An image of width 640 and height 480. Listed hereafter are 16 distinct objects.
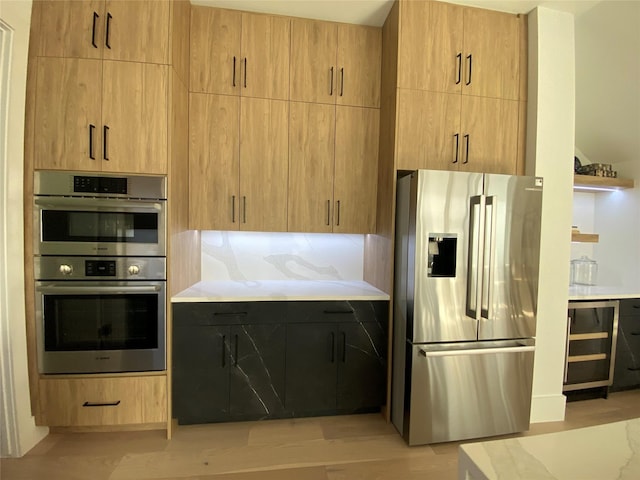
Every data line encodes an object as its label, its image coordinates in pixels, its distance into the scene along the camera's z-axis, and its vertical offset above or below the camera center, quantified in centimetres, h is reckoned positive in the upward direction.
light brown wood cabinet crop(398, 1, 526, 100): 210 +131
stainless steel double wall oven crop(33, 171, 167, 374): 180 -30
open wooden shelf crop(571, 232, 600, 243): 283 -5
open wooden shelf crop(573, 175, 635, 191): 272 +47
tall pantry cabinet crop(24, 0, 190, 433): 178 +67
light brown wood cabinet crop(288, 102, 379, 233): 232 +47
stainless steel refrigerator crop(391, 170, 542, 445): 187 -46
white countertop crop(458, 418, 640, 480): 63 -51
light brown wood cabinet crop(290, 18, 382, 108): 228 +127
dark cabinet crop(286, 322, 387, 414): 207 -98
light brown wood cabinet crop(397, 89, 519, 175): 213 +72
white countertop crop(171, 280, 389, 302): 200 -48
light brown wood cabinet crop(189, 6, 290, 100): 218 +128
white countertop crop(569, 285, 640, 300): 244 -50
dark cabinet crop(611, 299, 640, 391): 255 -96
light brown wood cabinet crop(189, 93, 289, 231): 222 +48
